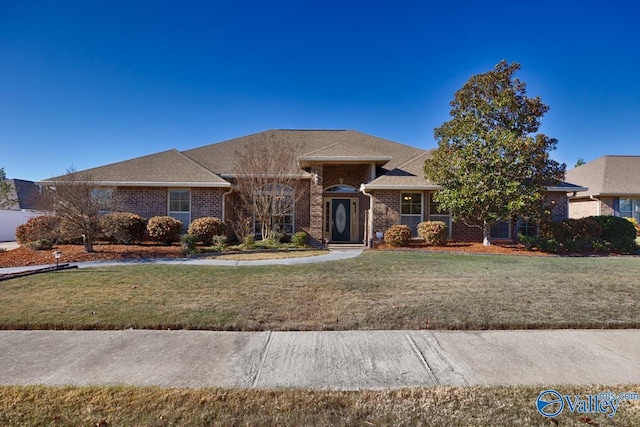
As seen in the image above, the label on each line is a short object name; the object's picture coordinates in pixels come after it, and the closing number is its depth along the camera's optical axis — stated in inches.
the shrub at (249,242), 539.2
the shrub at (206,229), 551.5
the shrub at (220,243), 511.4
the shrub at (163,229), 541.0
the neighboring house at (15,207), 829.8
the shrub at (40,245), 472.4
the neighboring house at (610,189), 802.8
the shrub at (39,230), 482.9
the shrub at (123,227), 490.0
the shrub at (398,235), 560.4
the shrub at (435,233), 557.2
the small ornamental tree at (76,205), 456.8
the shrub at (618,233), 537.6
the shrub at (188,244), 475.8
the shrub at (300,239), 576.0
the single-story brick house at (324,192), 597.0
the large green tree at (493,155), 503.5
